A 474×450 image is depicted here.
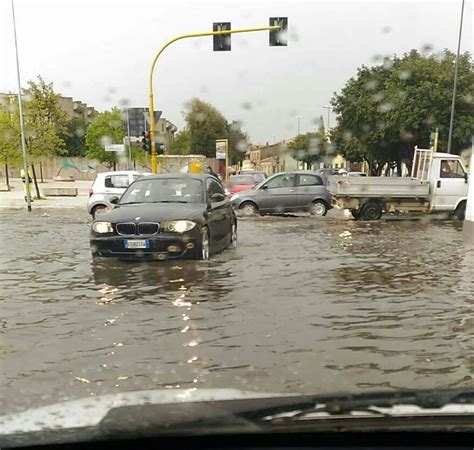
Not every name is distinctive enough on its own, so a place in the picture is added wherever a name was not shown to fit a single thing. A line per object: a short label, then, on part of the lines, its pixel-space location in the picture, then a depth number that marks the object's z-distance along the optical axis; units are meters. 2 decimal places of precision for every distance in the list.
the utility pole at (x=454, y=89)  24.48
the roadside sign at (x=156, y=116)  19.11
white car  15.89
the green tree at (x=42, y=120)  25.09
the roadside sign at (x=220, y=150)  35.91
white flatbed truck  15.74
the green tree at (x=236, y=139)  55.81
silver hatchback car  17.58
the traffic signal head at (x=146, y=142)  19.53
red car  21.02
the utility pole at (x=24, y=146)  20.62
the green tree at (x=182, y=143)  54.91
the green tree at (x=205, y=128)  54.03
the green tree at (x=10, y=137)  26.33
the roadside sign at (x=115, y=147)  25.53
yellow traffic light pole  15.38
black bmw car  7.99
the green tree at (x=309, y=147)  60.67
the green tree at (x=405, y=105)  28.81
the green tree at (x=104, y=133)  50.69
